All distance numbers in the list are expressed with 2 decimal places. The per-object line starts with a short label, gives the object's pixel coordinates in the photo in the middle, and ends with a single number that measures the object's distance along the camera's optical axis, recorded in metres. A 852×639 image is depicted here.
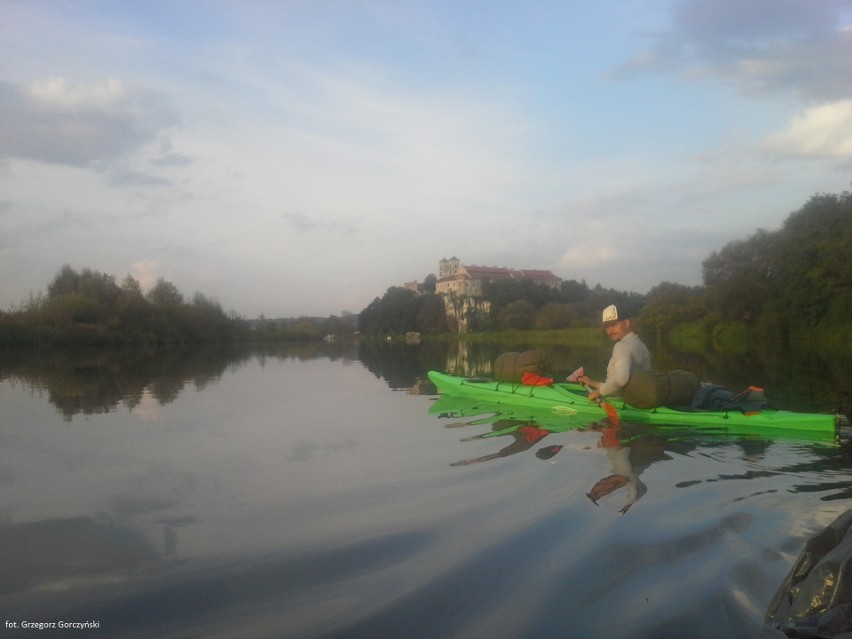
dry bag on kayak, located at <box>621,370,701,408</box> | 8.63
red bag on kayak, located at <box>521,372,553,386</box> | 10.80
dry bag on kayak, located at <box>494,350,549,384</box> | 11.24
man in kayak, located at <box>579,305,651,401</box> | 8.96
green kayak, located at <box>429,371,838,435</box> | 8.04
